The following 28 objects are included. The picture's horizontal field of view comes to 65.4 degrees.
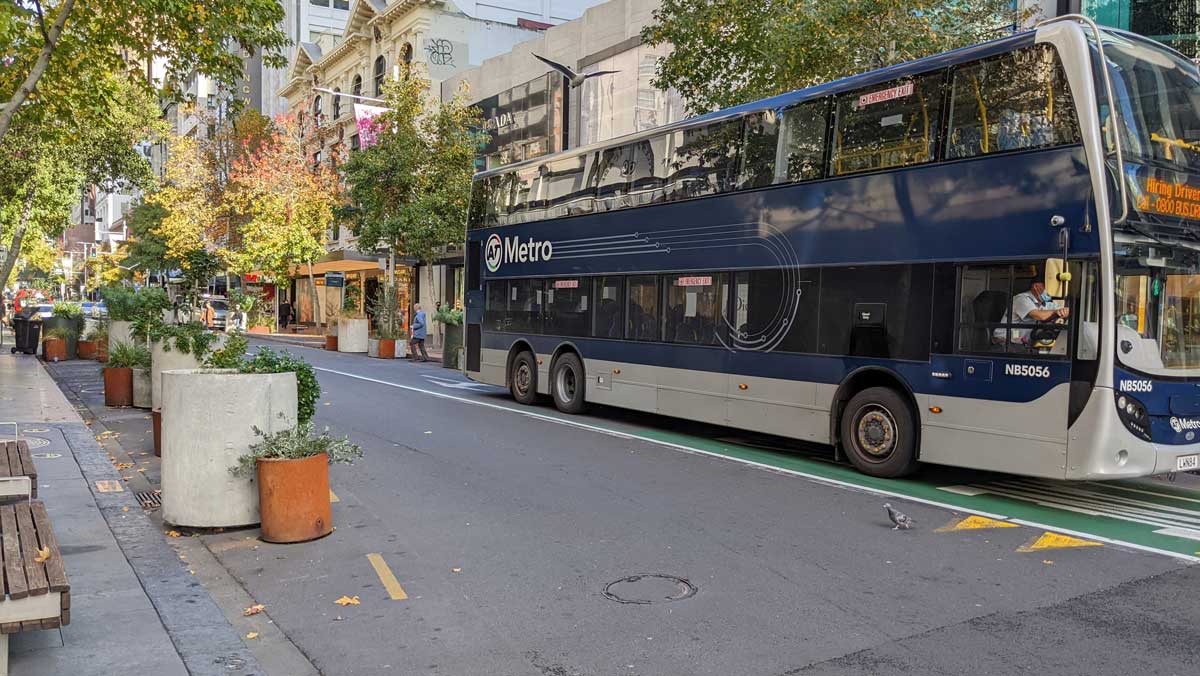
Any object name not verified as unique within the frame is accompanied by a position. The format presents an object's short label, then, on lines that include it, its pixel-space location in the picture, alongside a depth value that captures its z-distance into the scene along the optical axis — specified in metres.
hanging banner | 32.22
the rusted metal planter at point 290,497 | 7.23
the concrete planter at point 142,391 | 15.54
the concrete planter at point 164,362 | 12.52
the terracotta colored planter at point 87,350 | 27.20
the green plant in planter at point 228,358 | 8.70
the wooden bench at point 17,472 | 6.04
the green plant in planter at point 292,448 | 7.35
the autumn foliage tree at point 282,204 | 43.62
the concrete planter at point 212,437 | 7.38
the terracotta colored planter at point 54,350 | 26.28
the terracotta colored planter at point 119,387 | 15.56
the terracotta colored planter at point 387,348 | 30.34
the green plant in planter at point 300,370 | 7.96
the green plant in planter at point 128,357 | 15.39
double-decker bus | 8.43
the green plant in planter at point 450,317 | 25.88
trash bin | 28.42
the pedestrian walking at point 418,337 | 28.88
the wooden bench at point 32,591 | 4.17
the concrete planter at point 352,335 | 33.44
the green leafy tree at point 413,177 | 29.94
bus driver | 8.61
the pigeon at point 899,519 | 7.81
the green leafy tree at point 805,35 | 15.34
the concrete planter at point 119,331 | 18.73
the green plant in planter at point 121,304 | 18.41
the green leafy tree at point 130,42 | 11.84
